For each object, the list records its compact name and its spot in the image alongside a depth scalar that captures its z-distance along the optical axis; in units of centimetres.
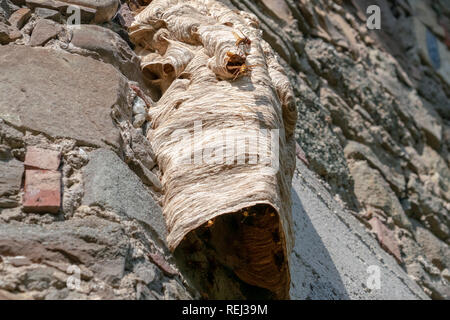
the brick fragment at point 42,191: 209
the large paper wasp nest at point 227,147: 235
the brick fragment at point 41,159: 221
